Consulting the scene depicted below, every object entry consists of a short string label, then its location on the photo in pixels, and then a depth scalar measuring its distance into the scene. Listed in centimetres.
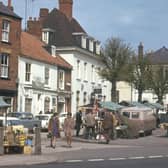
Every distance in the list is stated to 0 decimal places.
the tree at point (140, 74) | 7075
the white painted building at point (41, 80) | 5253
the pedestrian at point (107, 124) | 3342
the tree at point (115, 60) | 6228
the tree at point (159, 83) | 7900
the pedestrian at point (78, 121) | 3872
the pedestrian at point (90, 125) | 3581
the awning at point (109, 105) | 5419
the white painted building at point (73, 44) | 6431
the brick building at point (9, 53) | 4909
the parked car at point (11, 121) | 3541
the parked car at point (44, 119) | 4612
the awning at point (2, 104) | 4295
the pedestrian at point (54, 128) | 2831
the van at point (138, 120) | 3959
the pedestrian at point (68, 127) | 2928
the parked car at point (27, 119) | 4071
